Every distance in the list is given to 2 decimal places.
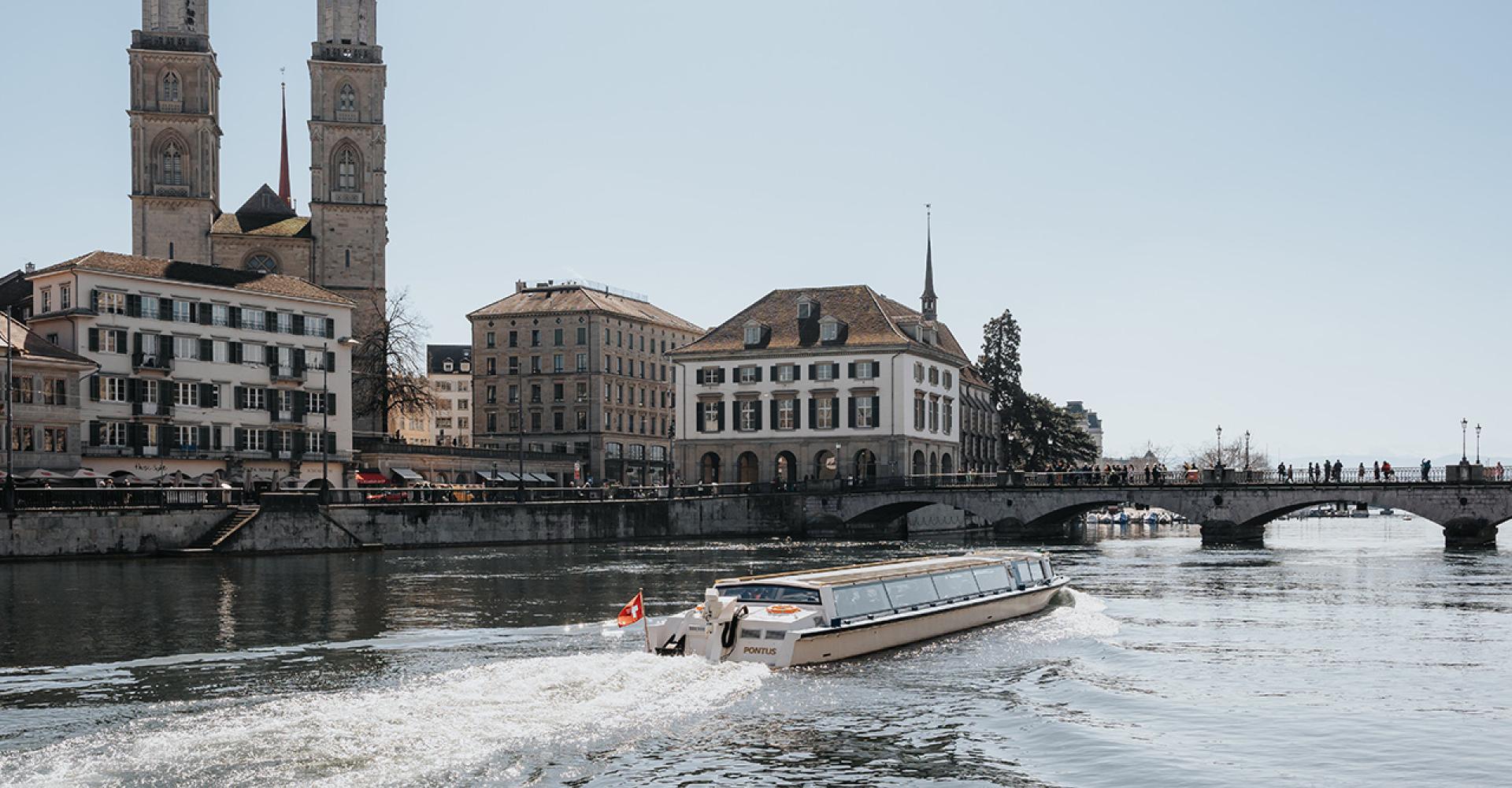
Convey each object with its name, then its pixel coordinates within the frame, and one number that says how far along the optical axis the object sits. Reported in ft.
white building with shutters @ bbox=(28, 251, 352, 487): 240.73
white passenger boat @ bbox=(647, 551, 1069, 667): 88.43
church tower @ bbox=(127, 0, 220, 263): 338.34
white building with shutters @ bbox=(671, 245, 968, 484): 305.94
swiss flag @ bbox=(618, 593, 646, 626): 90.53
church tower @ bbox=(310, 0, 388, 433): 344.69
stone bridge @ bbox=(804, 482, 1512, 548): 232.53
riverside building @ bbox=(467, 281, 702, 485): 404.36
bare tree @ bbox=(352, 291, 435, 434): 336.70
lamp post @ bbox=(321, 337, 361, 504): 222.01
